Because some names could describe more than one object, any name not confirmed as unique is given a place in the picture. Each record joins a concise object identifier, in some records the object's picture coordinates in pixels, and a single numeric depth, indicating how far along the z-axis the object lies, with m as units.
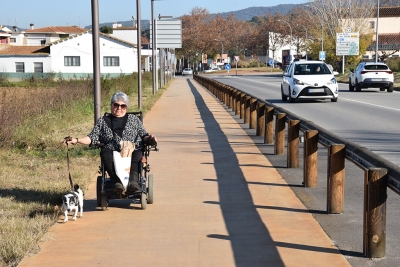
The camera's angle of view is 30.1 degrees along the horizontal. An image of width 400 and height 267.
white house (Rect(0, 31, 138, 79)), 77.56
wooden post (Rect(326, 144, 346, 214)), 7.73
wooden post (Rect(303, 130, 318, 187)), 9.34
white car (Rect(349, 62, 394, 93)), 38.03
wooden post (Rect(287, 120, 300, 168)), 10.96
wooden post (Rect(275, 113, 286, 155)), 12.59
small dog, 7.52
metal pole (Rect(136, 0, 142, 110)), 26.56
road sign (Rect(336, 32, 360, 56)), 74.62
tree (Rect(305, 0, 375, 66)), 86.31
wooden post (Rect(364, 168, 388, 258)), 6.09
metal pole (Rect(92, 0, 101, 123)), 13.16
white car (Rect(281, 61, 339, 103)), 27.97
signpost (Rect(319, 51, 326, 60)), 76.03
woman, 8.25
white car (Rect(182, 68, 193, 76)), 128.25
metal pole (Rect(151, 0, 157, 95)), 40.43
